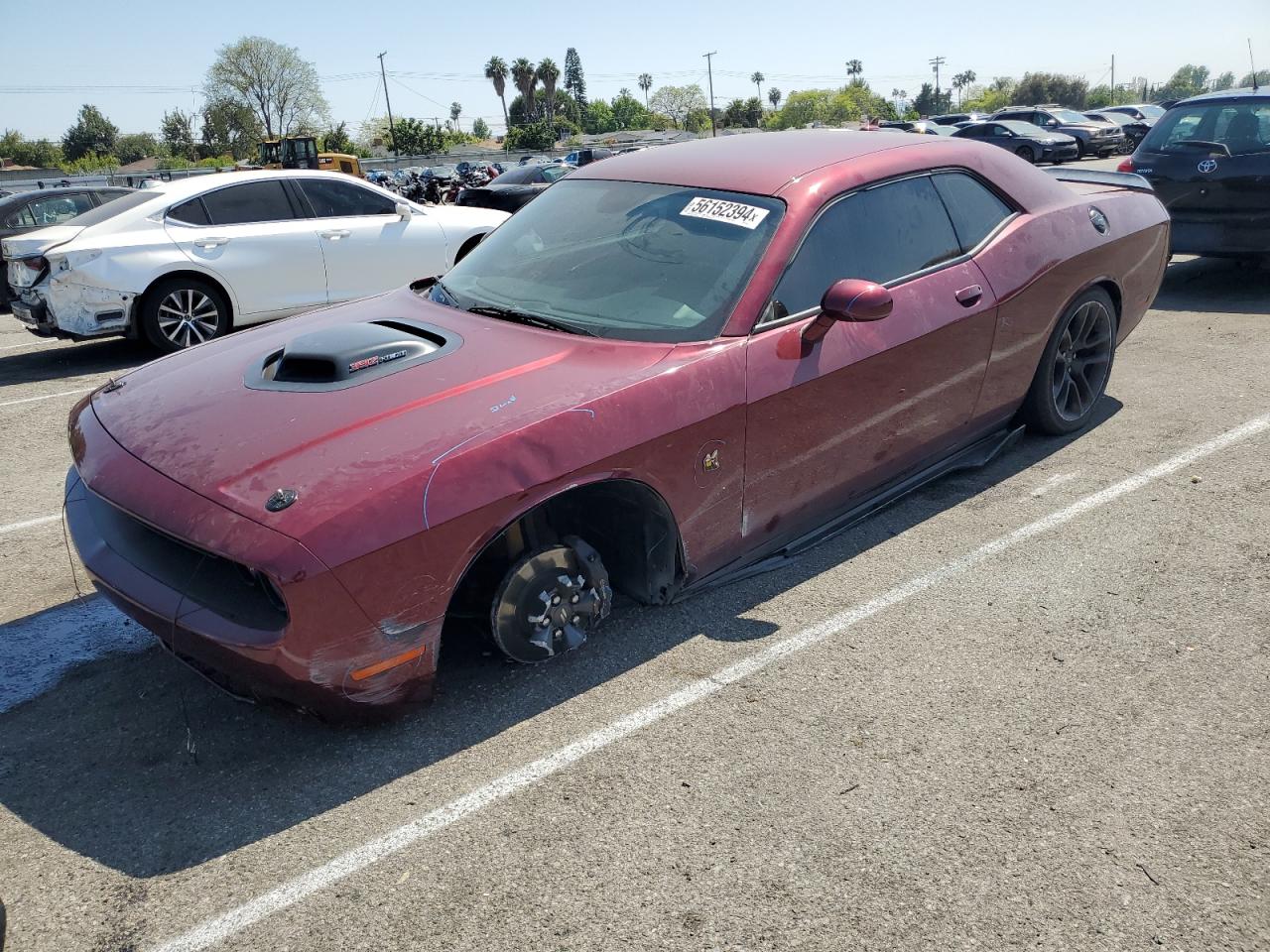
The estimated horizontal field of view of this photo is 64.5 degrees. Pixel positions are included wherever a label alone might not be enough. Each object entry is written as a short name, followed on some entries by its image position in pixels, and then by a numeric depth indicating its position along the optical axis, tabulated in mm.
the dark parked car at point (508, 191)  14844
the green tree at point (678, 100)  158500
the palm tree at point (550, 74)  132375
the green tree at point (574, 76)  177375
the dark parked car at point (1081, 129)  30547
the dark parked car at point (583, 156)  27783
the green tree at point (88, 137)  96438
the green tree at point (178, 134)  97938
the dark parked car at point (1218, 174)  7859
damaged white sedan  7762
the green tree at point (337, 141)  92688
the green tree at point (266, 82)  99875
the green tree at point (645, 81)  168000
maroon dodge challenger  2660
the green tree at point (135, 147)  98375
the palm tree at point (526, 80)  132875
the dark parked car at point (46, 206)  10891
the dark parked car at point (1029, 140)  28438
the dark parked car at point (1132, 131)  32062
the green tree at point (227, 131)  96438
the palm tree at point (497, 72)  134500
